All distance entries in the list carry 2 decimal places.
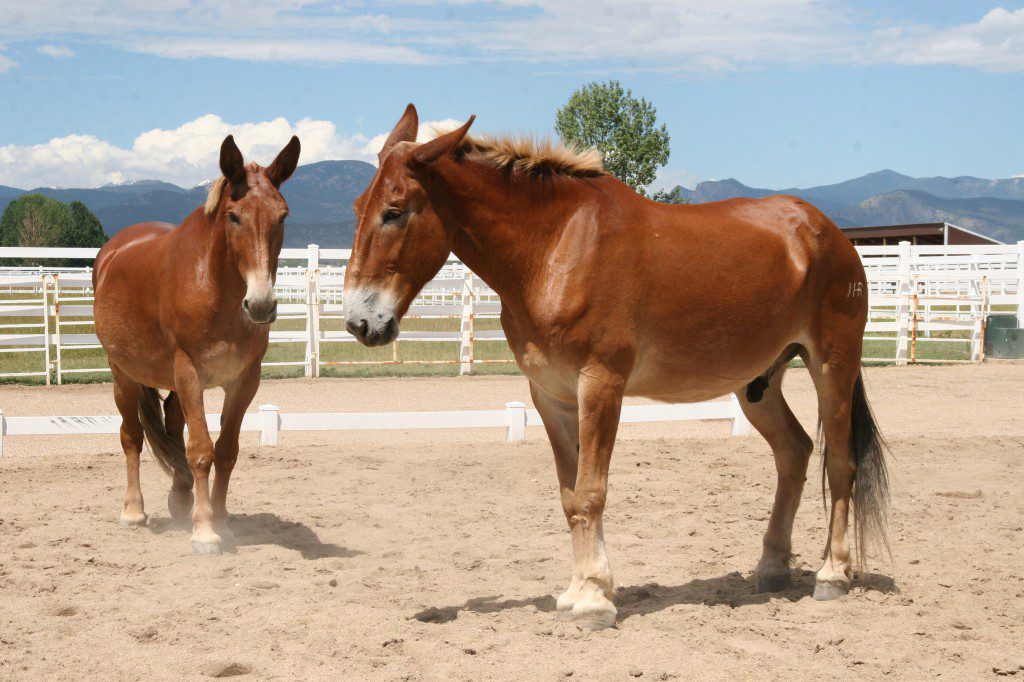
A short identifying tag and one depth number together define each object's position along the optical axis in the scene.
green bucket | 16.64
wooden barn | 39.31
